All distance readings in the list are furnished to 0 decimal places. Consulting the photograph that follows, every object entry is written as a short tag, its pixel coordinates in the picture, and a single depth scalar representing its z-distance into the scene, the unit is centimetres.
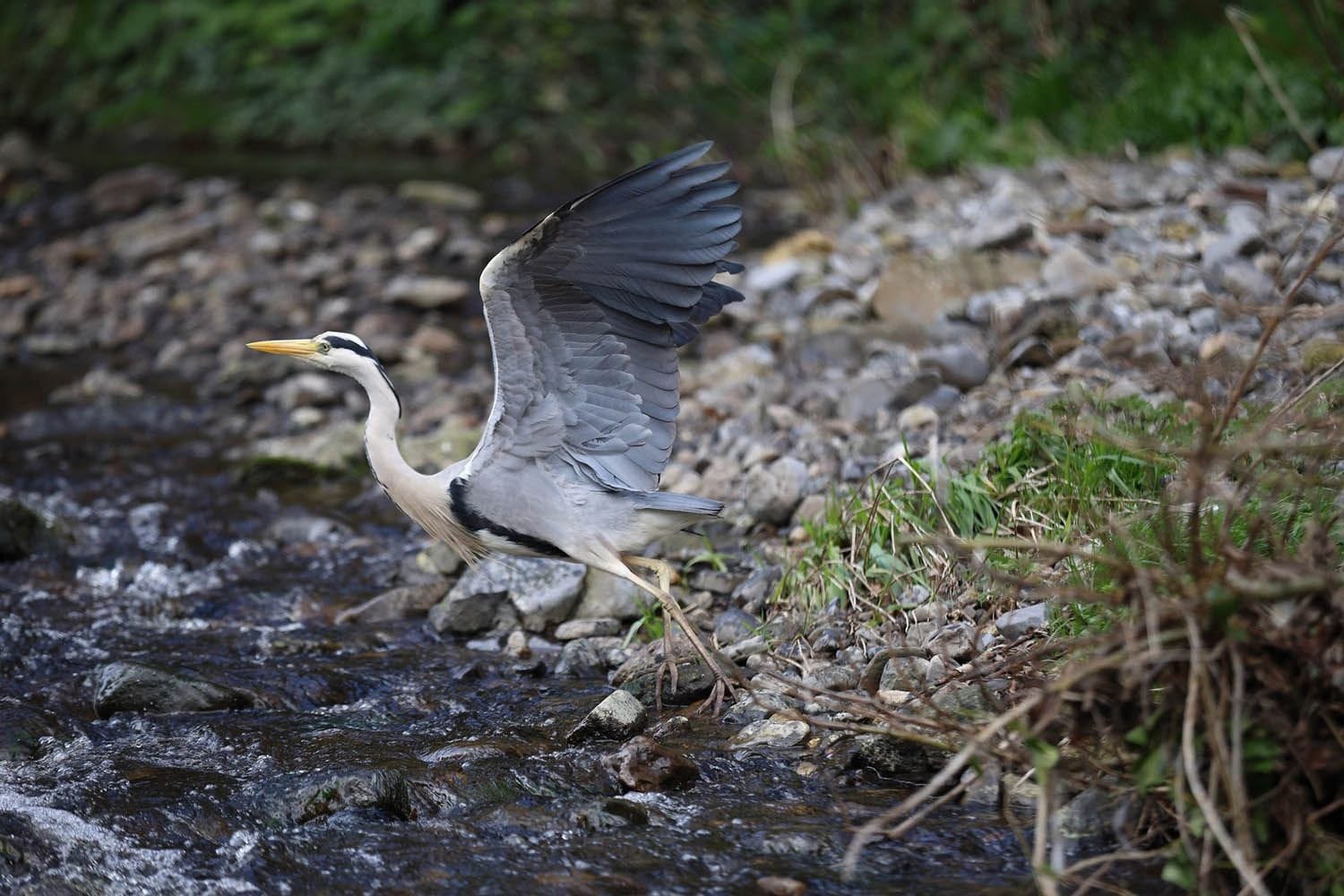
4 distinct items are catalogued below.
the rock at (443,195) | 2128
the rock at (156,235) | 1934
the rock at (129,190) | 2130
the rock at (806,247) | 1655
